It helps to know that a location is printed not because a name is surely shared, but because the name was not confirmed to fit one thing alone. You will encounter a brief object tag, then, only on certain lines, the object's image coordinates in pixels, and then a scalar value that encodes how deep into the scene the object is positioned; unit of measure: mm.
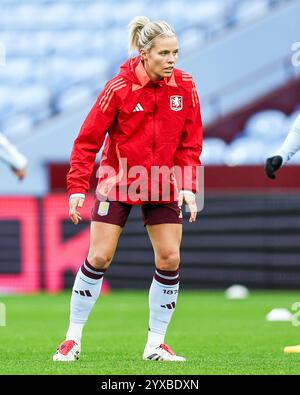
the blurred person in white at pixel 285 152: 11516
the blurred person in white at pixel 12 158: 13930
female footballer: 11687
